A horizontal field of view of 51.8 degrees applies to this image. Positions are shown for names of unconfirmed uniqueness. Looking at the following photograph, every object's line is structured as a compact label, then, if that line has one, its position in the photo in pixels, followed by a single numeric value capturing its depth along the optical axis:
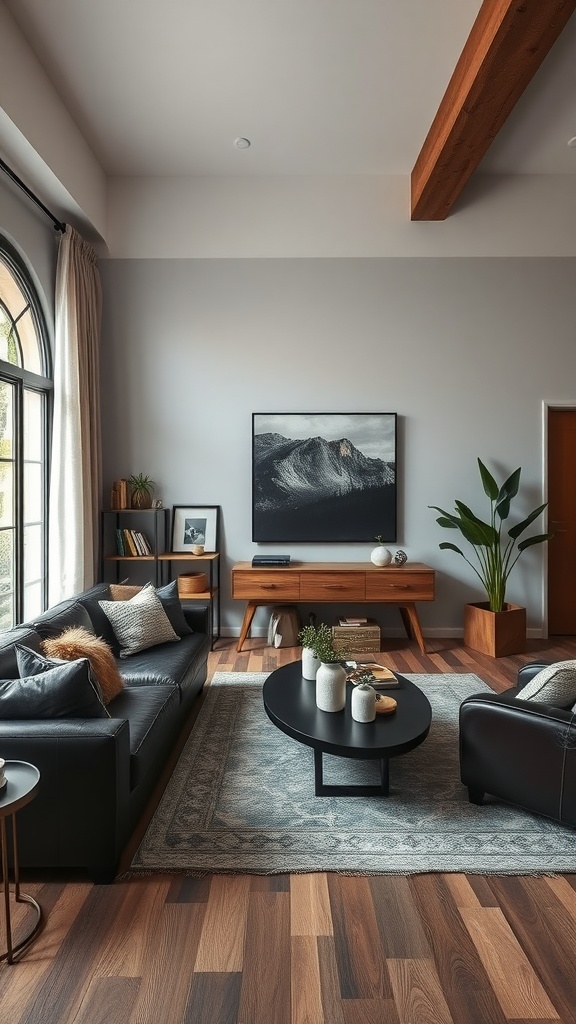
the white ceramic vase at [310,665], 2.97
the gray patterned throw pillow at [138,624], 3.31
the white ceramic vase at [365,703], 2.45
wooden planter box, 4.55
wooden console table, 4.64
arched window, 3.78
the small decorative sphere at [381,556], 4.80
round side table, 1.56
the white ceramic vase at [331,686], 2.56
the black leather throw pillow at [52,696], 2.05
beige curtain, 4.21
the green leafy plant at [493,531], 4.63
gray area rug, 2.05
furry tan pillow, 2.49
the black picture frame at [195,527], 5.05
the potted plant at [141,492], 4.92
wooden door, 5.10
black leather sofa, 1.90
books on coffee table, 2.84
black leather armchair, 2.11
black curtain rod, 3.42
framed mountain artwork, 5.02
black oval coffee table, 2.26
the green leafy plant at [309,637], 2.75
